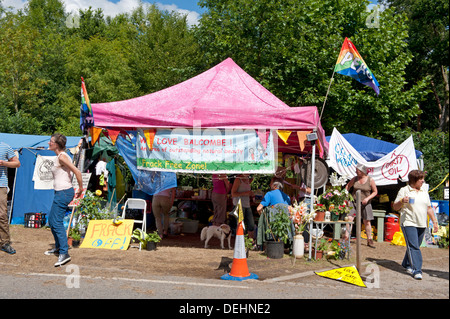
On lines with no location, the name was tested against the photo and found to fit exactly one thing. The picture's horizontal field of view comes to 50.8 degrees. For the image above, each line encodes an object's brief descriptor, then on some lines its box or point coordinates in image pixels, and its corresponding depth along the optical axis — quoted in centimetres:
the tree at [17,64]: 2867
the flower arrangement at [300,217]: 887
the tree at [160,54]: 2848
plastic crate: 1316
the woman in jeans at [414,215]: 774
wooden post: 709
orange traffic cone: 695
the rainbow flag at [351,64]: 977
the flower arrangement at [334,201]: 926
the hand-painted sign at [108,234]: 943
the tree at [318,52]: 2064
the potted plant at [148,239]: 942
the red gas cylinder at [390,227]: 1244
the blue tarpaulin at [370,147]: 1409
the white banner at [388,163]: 1263
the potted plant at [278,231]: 880
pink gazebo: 888
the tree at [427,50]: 2495
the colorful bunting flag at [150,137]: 940
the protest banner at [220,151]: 912
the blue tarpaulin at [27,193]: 1380
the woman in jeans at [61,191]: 753
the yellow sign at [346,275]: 677
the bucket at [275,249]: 879
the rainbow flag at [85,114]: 929
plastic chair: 1020
